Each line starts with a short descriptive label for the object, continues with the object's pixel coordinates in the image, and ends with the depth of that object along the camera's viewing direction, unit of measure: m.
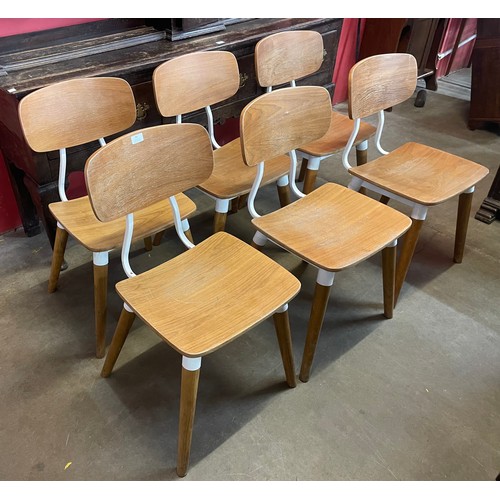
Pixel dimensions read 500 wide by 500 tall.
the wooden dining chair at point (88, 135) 1.42
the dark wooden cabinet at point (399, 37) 3.07
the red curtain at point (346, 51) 3.16
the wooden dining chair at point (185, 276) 1.14
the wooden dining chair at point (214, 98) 1.66
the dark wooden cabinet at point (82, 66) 1.58
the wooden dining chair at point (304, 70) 1.92
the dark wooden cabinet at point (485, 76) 2.91
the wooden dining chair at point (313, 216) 1.38
